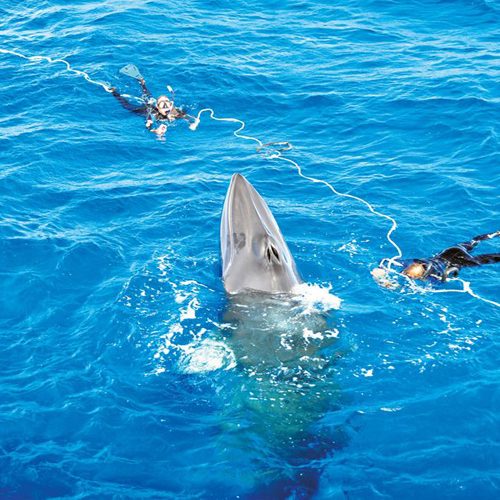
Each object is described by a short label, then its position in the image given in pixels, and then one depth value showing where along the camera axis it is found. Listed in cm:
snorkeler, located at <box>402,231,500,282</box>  2256
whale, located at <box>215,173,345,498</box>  1744
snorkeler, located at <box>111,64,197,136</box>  3247
